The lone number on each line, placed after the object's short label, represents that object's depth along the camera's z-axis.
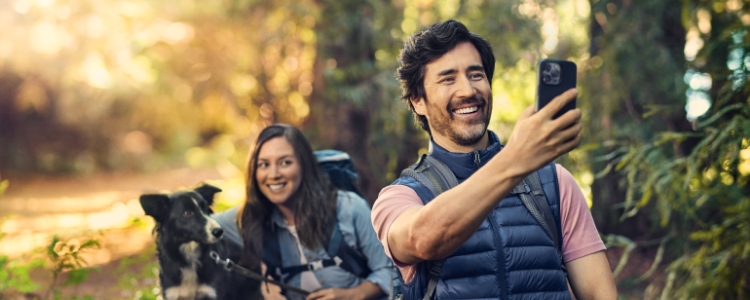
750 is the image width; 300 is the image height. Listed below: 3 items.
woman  3.91
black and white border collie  3.42
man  1.91
